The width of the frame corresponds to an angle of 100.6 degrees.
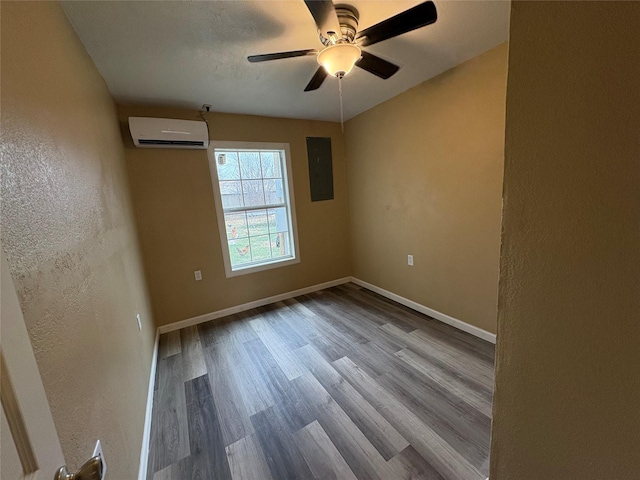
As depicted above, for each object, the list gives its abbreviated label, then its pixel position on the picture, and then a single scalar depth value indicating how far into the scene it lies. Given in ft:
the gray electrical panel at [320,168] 11.15
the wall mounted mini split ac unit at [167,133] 7.73
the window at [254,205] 9.89
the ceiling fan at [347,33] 3.87
